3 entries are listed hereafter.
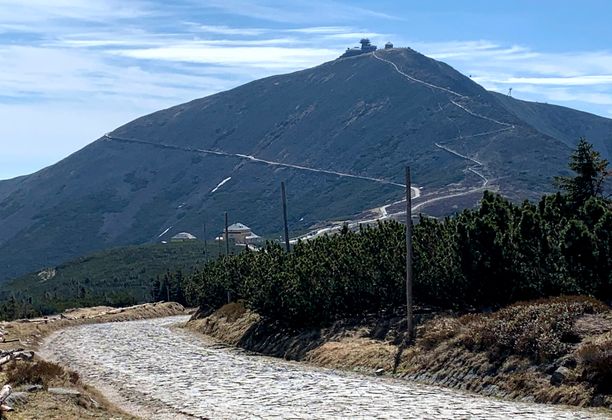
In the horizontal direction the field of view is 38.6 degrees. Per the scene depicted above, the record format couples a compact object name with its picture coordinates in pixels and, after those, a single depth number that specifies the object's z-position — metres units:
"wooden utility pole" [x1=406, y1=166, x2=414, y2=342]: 37.12
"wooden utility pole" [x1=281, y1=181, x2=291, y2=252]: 66.53
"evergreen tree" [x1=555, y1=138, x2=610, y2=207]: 45.06
